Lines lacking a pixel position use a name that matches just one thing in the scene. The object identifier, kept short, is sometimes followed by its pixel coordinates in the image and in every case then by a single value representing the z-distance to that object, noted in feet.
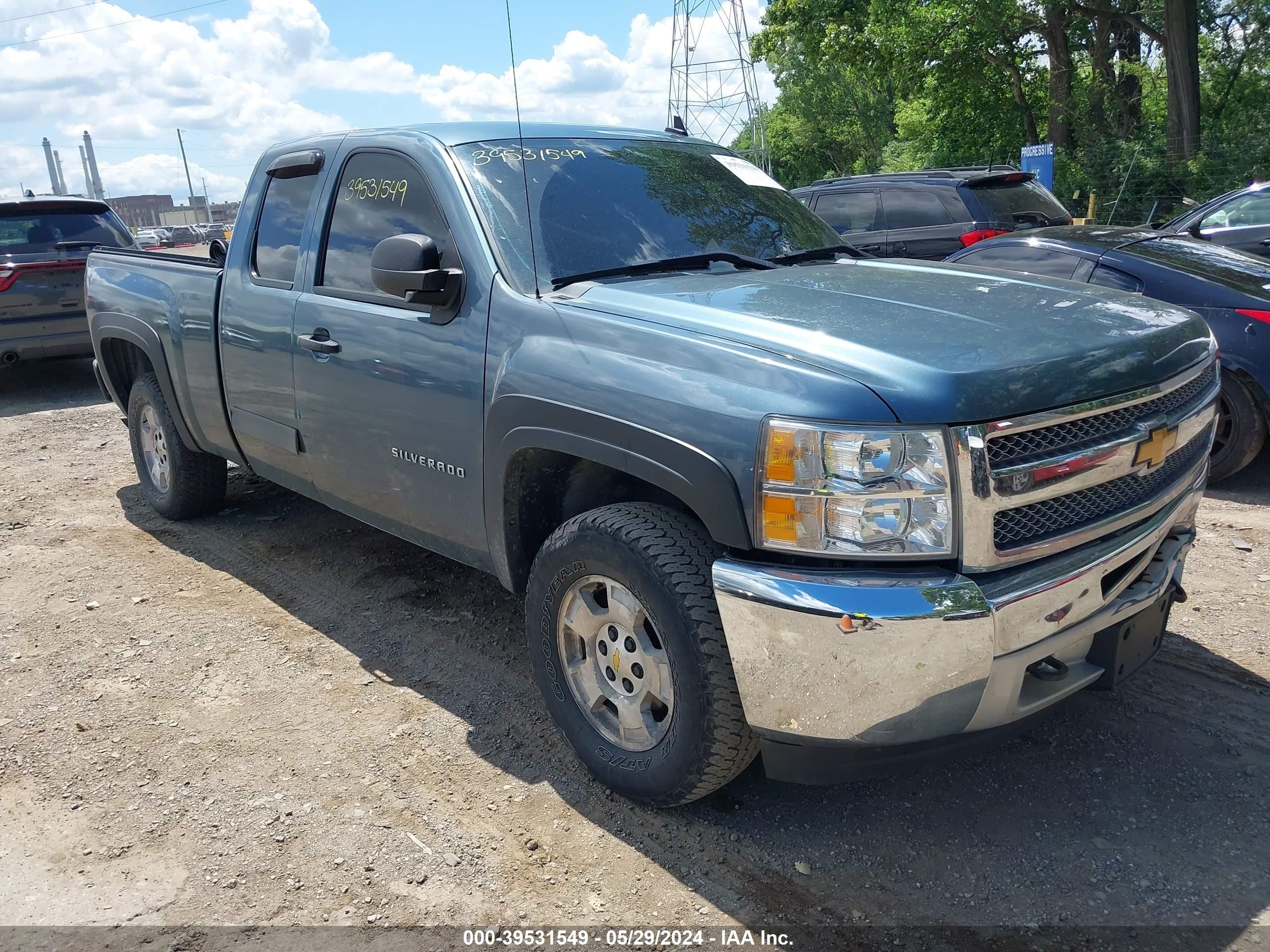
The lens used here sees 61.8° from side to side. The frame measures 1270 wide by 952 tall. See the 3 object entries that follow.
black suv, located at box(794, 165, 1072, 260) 34.12
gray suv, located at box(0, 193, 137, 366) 31.45
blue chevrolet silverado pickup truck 8.30
